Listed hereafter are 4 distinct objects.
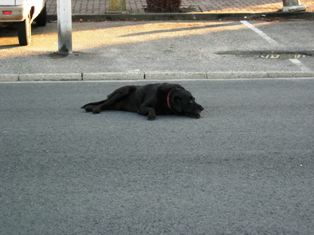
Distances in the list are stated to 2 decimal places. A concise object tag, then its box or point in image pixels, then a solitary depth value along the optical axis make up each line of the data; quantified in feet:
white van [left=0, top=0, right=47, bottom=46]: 42.42
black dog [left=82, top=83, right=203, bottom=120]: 28.60
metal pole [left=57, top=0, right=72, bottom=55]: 42.76
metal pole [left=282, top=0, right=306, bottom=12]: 56.54
